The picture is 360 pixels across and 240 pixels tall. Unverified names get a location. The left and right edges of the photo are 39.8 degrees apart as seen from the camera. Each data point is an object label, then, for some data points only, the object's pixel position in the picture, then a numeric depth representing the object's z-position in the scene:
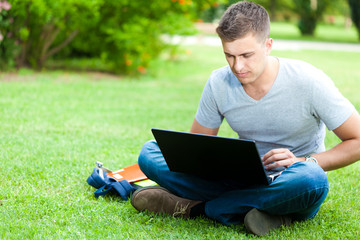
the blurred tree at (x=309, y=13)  24.61
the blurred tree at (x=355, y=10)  20.64
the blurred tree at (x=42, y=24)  7.60
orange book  3.50
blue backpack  3.31
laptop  2.44
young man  2.67
